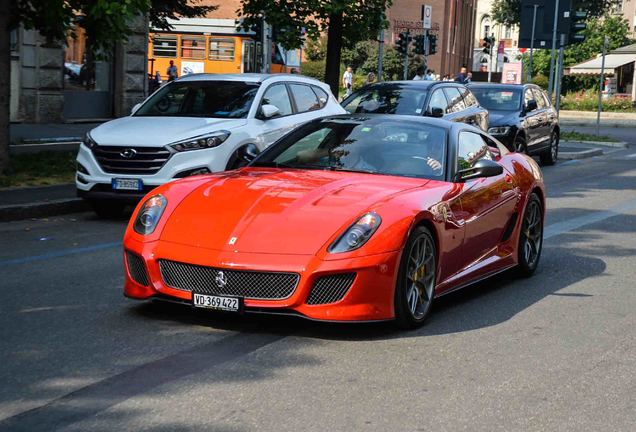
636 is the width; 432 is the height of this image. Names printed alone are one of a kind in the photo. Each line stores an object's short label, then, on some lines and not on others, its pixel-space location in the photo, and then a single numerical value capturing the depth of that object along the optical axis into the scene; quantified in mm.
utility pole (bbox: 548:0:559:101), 32956
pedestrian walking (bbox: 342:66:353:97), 55688
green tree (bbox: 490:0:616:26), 83125
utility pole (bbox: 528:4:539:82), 35062
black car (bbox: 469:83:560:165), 22719
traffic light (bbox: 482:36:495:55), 59031
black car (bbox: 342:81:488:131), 18891
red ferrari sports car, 6598
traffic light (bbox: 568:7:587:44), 33000
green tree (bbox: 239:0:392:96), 23941
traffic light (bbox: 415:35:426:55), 39406
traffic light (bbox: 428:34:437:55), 41216
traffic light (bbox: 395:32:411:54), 38594
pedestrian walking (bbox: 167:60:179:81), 42381
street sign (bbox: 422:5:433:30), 37406
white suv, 12711
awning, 71125
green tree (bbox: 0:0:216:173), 15141
